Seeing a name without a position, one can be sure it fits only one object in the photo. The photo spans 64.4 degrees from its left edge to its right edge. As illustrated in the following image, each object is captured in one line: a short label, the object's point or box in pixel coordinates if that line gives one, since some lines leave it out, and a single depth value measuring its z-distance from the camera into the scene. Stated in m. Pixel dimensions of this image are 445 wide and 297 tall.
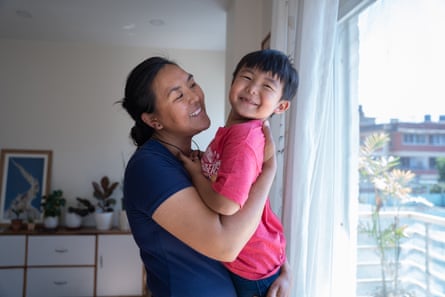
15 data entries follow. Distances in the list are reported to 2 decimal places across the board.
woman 0.76
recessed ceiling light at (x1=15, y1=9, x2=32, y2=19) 2.88
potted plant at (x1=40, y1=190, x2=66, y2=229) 3.36
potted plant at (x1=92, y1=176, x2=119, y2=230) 3.41
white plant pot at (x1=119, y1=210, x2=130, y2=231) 3.41
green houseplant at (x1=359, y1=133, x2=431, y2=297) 1.14
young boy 0.75
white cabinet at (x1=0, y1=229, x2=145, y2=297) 3.20
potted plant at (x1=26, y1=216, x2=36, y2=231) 3.34
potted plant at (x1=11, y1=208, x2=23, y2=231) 3.34
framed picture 3.53
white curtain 1.15
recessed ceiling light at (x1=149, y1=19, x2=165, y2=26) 3.00
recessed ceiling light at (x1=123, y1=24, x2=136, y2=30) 3.15
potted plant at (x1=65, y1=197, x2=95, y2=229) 3.44
